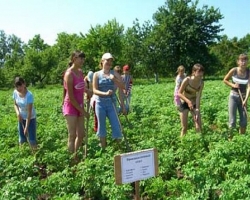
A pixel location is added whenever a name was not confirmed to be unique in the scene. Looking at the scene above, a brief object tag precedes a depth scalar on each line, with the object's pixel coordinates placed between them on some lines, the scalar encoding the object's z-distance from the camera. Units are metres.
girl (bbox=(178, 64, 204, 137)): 4.87
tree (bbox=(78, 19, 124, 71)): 32.17
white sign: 2.48
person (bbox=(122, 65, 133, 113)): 7.89
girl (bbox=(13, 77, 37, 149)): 4.67
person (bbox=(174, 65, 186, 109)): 5.93
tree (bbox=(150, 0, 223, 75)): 34.07
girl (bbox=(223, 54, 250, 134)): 4.87
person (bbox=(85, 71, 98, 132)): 5.40
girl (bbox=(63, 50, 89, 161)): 4.10
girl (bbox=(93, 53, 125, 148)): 4.21
